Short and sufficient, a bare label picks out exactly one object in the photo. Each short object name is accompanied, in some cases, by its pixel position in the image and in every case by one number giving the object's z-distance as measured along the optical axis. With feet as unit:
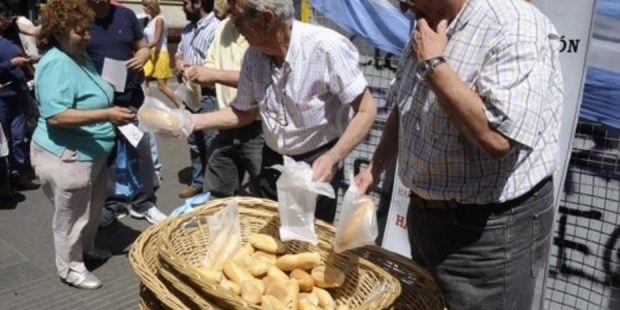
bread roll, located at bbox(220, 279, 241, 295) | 5.15
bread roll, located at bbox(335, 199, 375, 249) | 5.36
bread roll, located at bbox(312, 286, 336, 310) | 5.40
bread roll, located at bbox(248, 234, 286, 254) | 6.09
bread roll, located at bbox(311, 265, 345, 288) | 5.54
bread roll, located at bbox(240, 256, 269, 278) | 5.61
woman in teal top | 10.44
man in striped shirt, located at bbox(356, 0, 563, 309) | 4.70
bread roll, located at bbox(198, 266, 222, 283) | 5.10
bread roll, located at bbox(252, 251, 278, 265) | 5.95
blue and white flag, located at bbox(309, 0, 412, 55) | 10.11
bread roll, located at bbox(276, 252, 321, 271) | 5.71
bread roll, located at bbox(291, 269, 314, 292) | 5.55
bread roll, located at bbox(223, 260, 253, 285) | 5.38
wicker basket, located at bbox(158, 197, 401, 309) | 4.82
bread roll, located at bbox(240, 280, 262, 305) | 4.90
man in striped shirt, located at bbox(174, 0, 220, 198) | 15.44
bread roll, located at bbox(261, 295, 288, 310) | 4.84
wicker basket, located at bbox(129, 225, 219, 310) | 4.92
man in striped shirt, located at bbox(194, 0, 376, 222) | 7.44
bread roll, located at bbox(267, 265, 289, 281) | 5.58
